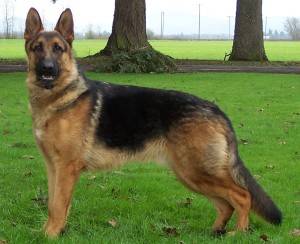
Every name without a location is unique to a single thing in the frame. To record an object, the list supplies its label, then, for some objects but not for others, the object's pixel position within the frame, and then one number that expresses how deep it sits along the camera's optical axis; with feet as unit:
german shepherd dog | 18.21
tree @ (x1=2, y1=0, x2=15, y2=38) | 330.13
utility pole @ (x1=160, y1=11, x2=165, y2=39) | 488.31
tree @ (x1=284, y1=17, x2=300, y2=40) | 473.67
